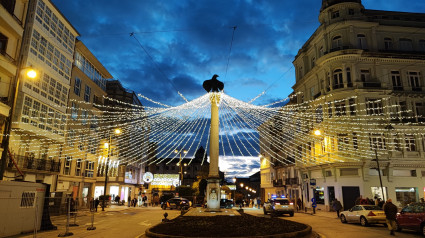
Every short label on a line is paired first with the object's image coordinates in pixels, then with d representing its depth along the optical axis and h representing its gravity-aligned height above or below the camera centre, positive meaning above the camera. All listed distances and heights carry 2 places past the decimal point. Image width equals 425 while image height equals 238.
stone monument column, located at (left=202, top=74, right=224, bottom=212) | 23.67 +2.93
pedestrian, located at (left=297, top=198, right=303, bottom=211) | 35.09 -2.24
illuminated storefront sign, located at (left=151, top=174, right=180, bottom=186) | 58.78 +1.00
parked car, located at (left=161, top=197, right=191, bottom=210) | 33.94 -2.09
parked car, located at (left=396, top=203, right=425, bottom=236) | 13.08 -1.43
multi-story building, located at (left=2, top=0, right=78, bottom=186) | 23.98 +7.57
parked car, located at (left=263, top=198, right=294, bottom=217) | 25.06 -1.80
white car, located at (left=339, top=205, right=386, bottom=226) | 16.88 -1.70
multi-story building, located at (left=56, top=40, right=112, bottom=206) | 32.62 +5.62
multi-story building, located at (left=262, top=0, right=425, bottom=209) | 30.19 +8.67
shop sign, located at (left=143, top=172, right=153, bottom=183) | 49.91 +1.17
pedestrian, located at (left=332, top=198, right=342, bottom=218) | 24.45 -1.65
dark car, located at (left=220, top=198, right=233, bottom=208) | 31.60 -1.97
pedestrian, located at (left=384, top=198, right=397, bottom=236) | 13.14 -1.27
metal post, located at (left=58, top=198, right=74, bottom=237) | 12.94 -2.14
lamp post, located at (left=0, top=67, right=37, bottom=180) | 13.55 +3.29
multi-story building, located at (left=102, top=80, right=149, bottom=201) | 47.09 +4.97
